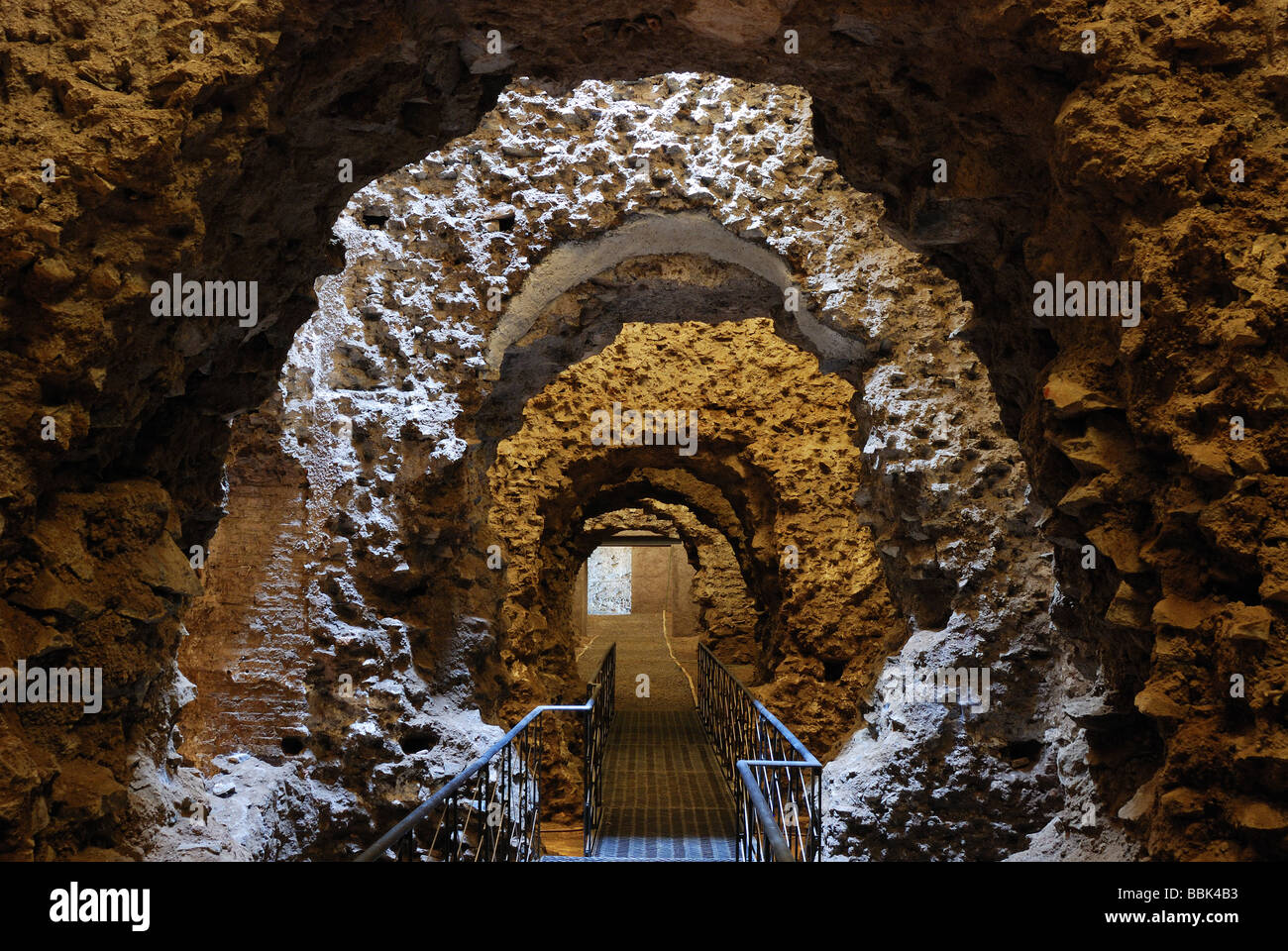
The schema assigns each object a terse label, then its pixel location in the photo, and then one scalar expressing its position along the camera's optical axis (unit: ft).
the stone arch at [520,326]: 20.36
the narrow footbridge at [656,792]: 13.94
